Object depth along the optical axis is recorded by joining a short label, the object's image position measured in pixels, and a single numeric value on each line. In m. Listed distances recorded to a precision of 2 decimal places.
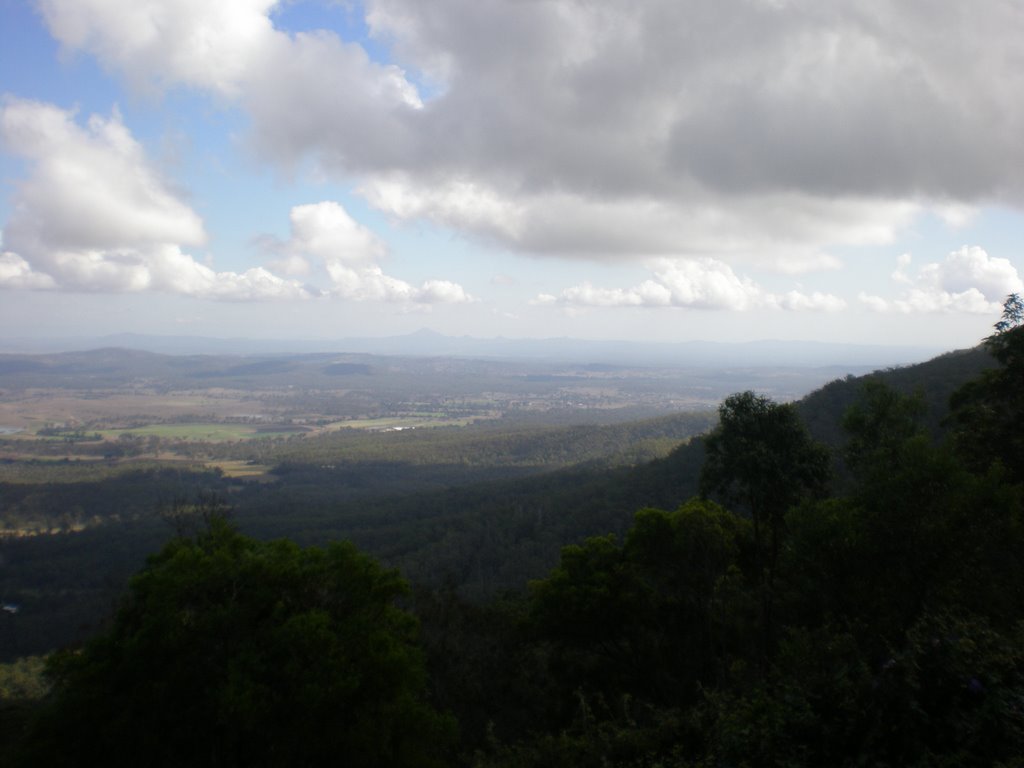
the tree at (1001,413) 12.59
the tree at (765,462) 12.59
